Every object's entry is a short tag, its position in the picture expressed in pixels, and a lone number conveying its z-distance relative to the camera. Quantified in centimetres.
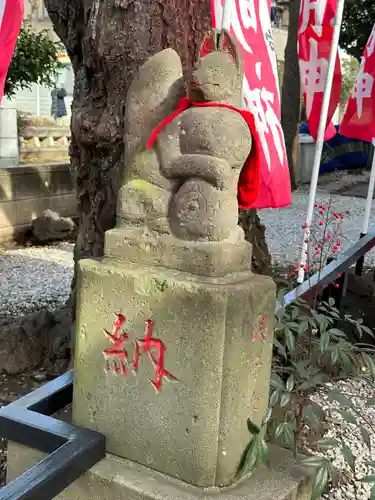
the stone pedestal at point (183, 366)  167
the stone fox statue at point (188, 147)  168
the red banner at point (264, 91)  320
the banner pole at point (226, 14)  273
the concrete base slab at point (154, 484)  173
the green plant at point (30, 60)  677
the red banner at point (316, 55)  449
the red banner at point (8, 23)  309
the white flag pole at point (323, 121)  377
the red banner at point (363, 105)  518
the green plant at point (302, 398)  177
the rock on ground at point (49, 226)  757
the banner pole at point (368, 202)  508
